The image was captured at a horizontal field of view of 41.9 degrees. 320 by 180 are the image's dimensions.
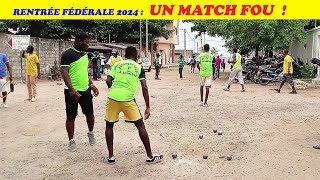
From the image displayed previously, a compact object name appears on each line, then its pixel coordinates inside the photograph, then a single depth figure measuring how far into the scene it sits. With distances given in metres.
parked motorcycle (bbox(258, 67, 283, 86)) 19.25
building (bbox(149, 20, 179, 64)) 57.28
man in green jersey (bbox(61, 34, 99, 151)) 6.27
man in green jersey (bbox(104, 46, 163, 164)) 5.63
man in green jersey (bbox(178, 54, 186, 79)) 25.22
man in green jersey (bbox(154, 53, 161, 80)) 23.92
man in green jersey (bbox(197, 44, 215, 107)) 11.37
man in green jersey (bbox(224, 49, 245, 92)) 15.42
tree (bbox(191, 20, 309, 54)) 19.31
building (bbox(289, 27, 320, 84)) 19.67
